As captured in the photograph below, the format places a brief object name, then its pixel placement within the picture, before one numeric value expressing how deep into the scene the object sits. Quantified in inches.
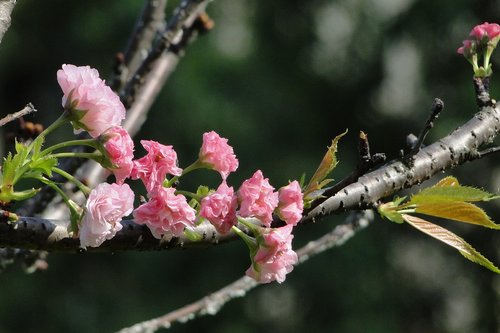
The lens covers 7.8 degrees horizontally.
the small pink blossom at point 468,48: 90.6
